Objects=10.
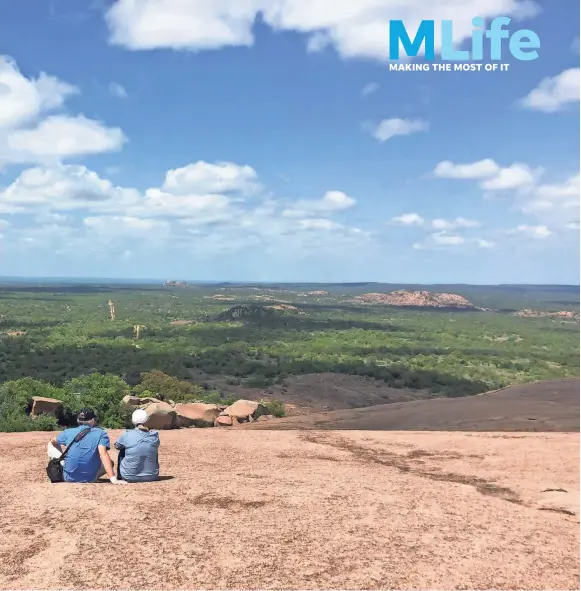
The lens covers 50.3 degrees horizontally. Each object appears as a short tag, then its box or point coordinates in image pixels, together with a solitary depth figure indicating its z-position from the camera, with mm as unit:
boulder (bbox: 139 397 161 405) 21644
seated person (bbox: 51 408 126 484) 8734
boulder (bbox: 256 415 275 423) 22333
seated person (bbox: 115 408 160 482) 8984
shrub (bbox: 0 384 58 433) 17047
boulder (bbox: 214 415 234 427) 21188
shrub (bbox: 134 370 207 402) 26719
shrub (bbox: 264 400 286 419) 24219
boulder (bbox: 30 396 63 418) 18984
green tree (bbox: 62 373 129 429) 19688
